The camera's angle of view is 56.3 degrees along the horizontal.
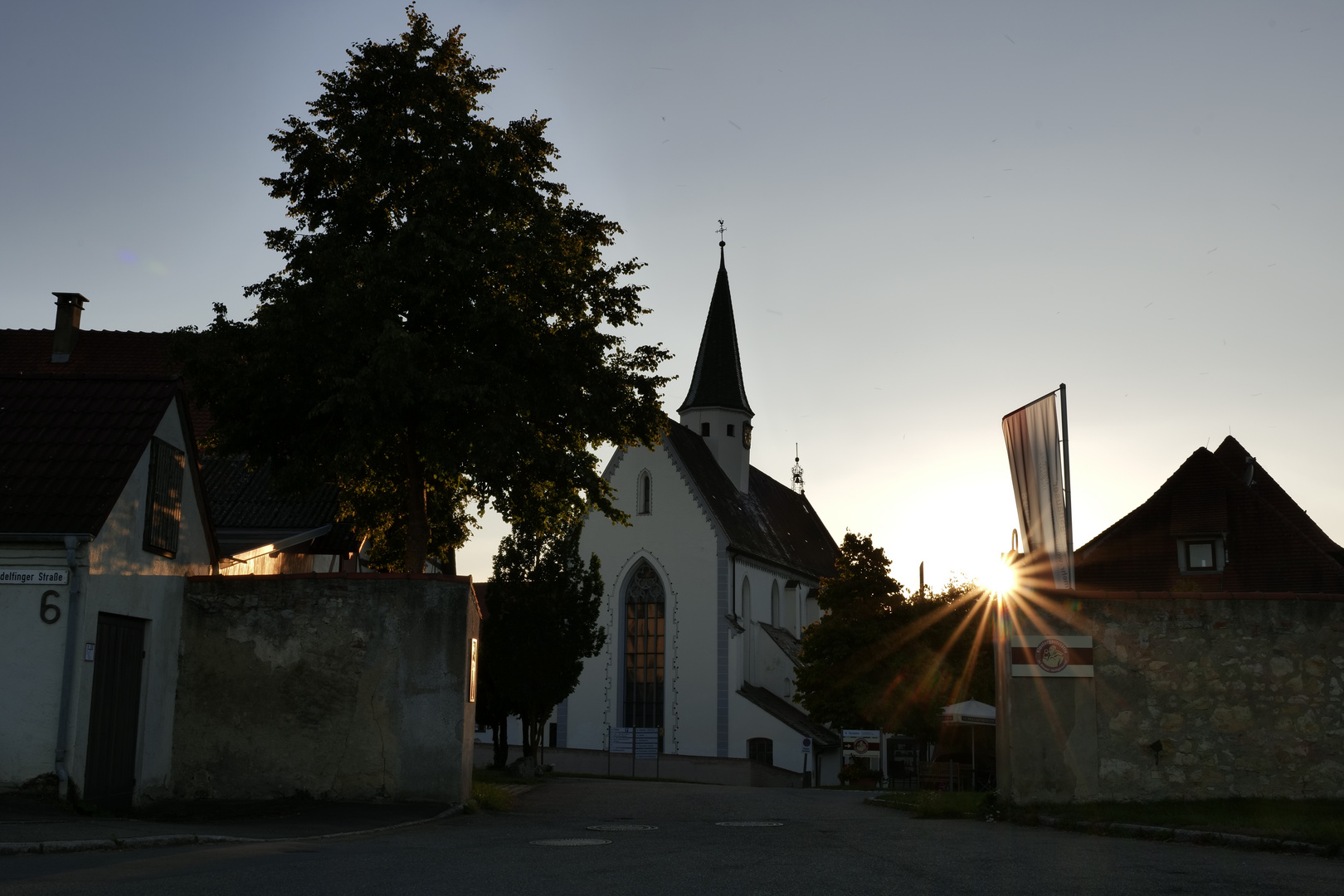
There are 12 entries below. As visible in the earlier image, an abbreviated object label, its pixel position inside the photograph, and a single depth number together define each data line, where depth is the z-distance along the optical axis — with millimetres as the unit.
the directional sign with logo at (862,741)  34438
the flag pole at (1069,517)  16006
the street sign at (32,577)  13789
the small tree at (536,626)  32688
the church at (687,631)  49562
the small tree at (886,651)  40250
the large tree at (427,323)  20156
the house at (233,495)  23156
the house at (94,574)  13695
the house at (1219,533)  33656
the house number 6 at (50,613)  13780
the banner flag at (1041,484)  16062
